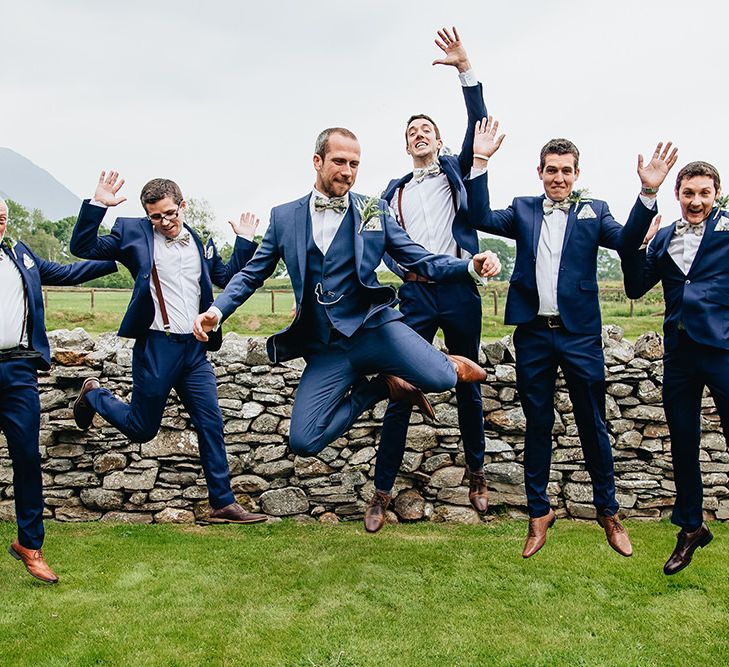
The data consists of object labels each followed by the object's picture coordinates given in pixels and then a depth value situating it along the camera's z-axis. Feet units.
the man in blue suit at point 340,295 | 14.48
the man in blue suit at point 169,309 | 16.70
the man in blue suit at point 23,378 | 16.01
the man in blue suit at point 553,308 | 14.80
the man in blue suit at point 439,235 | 15.99
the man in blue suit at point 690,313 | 14.26
